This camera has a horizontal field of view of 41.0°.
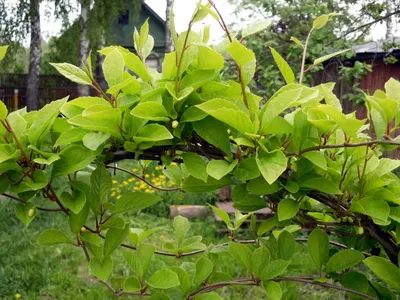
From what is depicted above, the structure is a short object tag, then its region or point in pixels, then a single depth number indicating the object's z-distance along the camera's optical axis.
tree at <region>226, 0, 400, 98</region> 5.14
